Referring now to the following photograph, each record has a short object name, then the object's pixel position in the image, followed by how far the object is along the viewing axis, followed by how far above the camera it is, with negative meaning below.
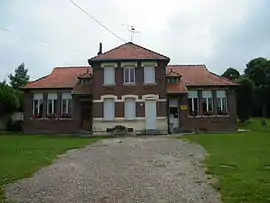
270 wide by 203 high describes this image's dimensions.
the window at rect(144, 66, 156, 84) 16.19 +2.89
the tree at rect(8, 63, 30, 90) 40.09 +8.10
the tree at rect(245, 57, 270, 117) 30.19 +5.49
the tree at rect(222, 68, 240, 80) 29.49 +5.81
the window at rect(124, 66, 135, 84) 16.26 +3.12
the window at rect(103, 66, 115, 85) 16.23 +3.01
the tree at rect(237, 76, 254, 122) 21.25 +1.60
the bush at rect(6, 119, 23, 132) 18.87 -1.28
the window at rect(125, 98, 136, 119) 16.16 +0.39
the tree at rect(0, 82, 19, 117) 19.29 +1.13
